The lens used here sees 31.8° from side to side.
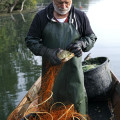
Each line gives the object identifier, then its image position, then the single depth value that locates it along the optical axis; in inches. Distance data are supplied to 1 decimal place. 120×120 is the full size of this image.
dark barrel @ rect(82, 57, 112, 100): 179.2
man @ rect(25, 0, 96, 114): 115.8
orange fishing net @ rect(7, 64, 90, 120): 122.8
